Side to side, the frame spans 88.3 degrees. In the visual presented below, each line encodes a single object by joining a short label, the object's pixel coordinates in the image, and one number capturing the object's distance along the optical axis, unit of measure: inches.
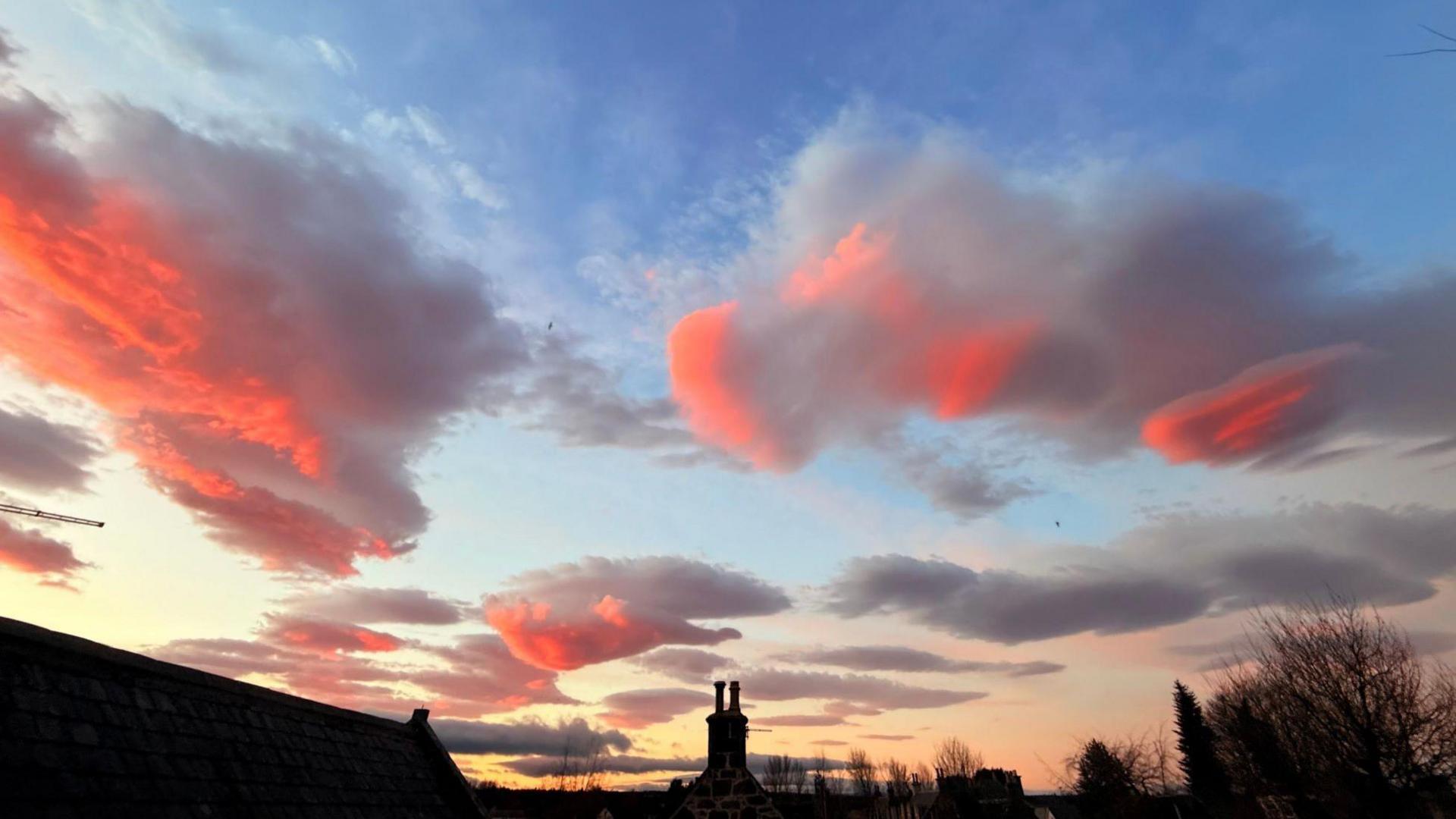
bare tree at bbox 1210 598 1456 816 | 1164.5
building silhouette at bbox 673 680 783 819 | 683.4
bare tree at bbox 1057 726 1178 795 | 3166.8
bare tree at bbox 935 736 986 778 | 4340.6
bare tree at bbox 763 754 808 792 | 4475.9
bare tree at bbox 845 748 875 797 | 4343.0
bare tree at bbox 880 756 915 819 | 3865.7
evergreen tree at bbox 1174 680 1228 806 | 3307.1
